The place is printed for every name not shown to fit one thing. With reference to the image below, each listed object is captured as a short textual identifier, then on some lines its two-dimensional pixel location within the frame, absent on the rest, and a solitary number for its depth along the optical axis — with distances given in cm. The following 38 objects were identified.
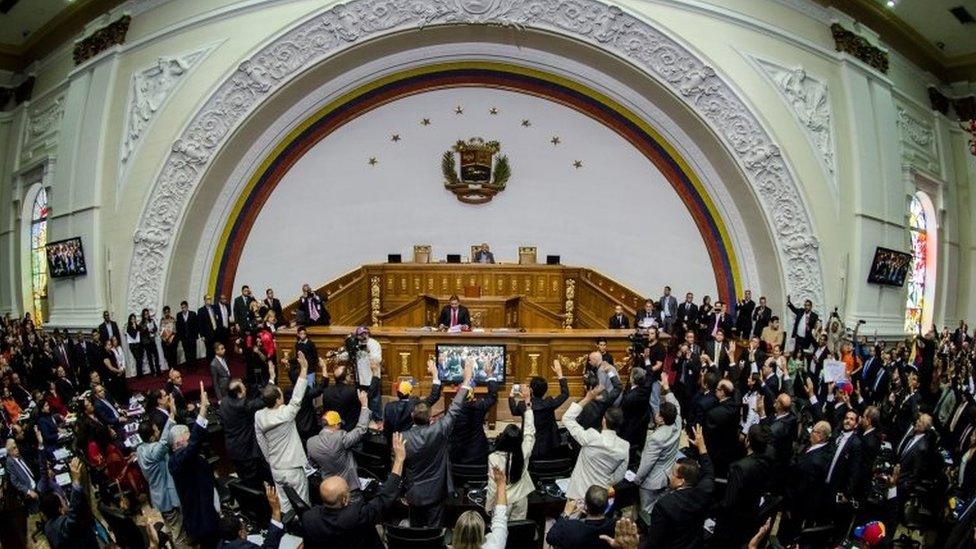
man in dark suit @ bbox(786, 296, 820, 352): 1352
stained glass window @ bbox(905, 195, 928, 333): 1716
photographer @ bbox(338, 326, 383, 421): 1036
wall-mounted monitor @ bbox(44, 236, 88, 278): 1381
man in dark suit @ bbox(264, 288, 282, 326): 1376
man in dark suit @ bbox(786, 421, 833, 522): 577
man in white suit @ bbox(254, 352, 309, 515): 604
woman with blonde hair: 374
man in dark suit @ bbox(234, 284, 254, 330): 1369
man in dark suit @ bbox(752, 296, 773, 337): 1380
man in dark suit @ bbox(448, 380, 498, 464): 645
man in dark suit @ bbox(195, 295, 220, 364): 1360
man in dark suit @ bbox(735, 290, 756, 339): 1421
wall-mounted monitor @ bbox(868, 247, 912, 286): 1416
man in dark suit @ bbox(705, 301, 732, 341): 1375
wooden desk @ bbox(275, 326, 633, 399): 1146
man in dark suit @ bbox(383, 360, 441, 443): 638
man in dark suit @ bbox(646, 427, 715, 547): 451
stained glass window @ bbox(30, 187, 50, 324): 1734
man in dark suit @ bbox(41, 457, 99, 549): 458
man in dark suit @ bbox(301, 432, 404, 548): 414
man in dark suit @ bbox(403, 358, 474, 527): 558
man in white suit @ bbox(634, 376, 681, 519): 598
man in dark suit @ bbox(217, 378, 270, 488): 669
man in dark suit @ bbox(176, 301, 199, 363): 1333
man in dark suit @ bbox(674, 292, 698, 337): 1411
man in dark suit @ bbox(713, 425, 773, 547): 505
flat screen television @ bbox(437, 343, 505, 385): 1054
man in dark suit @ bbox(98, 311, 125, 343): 1260
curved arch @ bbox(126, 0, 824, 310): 1412
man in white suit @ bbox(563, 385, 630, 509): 560
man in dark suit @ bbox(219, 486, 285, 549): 410
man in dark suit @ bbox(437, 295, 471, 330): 1246
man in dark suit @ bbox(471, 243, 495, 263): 1630
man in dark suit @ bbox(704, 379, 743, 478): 664
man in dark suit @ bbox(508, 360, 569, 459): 667
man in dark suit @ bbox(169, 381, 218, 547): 564
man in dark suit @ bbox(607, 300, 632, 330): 1342
